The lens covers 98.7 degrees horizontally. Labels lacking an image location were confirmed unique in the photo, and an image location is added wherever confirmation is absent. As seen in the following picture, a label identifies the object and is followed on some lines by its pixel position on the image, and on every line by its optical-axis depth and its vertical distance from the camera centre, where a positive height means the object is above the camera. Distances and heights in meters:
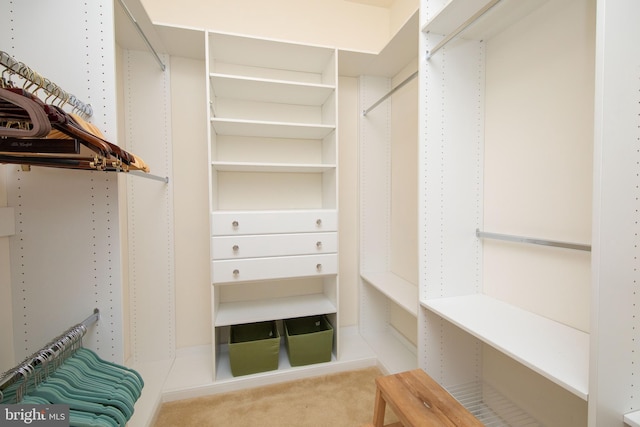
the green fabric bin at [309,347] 1.91 -1.00
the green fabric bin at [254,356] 1.81 -1.00
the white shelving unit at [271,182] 1.80 +0.19
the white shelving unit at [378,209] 2.29 -0.03
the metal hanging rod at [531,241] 1.07 -0.16
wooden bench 1.02 -0.80
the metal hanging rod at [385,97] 1.78 +0.83
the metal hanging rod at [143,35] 1.39 +1.01
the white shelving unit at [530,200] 0.75 +0.02
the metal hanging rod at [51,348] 0.77 -0.46
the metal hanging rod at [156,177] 1.28 +0.18
